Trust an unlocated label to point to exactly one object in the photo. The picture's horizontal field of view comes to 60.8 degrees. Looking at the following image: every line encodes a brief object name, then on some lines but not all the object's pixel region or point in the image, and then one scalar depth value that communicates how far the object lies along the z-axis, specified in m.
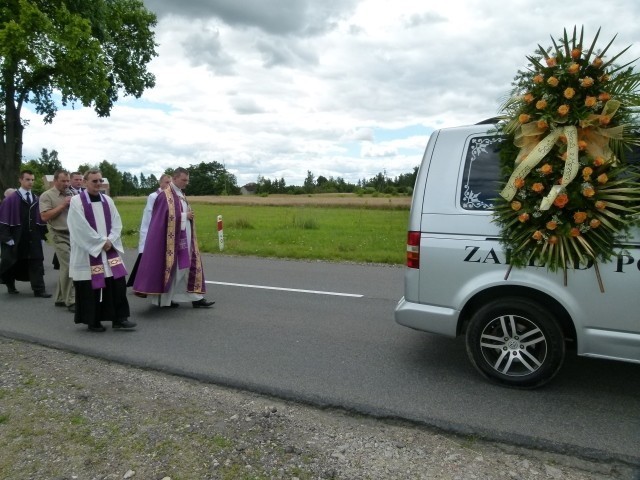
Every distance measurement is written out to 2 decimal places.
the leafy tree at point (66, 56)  21.19
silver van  3.95
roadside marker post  14.23
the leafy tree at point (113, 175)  113.56
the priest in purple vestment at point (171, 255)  6.99
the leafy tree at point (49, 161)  91.47
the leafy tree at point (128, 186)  130.88
